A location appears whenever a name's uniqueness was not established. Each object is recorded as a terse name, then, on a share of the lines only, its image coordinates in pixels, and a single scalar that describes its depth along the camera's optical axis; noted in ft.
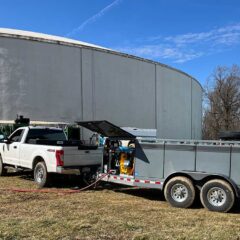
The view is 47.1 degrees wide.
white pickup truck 26.84
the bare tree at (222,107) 160.64
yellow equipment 23.35
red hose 25.01
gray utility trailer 19.49
